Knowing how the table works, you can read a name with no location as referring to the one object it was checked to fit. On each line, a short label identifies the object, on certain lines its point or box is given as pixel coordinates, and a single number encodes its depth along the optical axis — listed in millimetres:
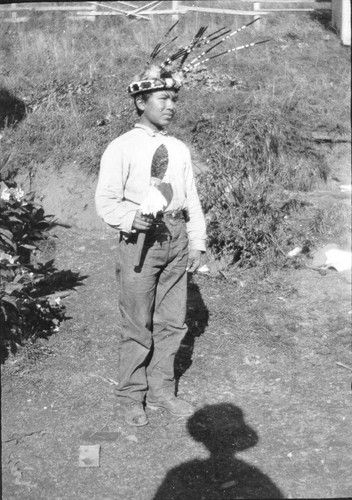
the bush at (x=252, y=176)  6625
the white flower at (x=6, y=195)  5684
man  4195
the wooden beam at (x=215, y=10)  8981
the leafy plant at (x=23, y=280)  5367
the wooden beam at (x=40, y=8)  9661
